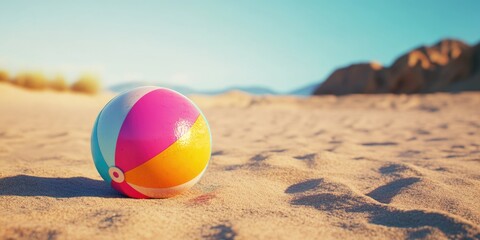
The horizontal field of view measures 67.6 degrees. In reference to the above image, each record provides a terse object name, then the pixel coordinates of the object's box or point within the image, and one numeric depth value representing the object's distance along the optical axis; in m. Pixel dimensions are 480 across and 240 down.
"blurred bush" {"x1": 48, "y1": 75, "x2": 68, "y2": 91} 15.53
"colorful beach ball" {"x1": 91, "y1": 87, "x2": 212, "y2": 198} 2.28
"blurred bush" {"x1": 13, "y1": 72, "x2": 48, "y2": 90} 15.11
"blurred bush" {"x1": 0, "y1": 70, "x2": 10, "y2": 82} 15.10
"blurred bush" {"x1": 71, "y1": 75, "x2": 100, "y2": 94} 15.95
